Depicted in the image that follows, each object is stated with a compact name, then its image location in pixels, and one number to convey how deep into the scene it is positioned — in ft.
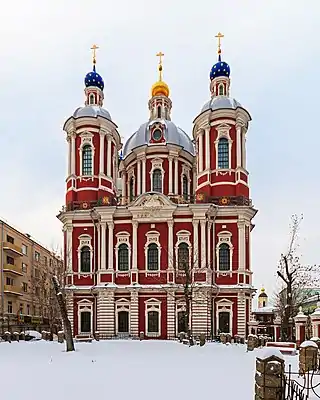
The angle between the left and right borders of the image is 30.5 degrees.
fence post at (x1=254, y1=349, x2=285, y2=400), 36.33
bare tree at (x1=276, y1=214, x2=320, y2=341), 110.01
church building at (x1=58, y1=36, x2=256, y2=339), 132.36
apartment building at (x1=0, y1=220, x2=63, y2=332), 183.51
